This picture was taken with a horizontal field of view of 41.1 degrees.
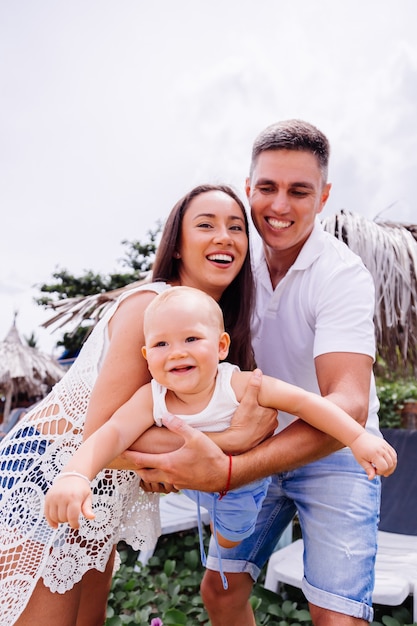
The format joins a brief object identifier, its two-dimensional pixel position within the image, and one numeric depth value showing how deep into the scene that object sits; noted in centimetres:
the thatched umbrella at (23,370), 1394
